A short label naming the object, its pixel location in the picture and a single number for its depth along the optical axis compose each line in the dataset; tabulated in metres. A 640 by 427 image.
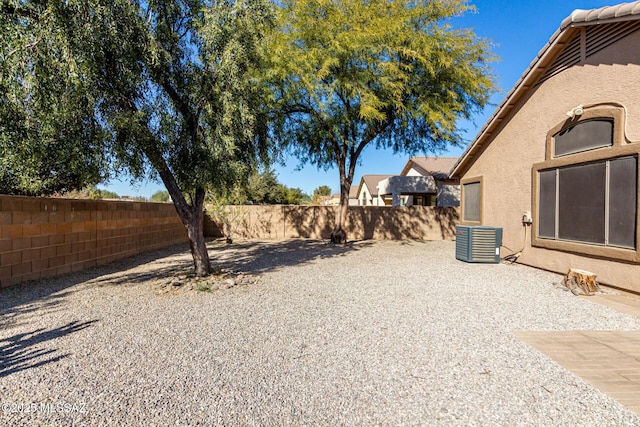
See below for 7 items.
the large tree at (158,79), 5.20
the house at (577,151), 6.27
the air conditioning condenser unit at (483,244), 9.74
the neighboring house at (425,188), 23.02
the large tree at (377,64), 11.27
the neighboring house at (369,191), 34.28
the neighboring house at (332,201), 43.06
